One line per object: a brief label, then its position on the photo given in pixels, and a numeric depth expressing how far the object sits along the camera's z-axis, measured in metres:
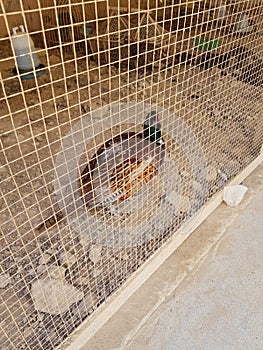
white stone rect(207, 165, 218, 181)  1.48
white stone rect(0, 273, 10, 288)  1.05
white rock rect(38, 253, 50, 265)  1.09
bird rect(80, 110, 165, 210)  0.94
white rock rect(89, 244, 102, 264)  1.14
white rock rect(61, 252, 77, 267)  1.11
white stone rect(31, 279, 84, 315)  0.97
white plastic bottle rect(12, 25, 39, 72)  1.48
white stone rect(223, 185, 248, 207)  1.43
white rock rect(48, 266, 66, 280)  1.05
